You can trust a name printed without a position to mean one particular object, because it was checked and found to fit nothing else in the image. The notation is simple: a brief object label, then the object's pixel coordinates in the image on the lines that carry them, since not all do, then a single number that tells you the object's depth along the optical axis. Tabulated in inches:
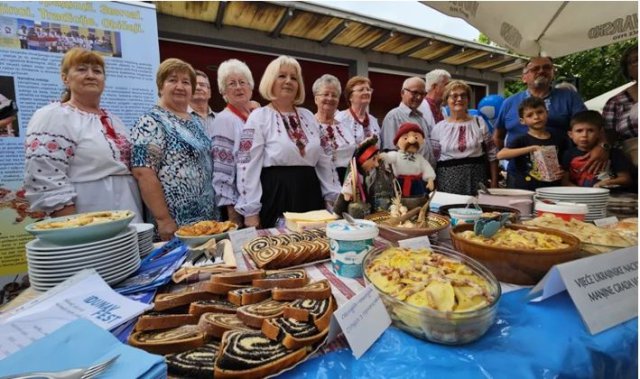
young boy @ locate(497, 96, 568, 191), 83.9
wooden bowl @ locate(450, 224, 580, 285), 32.4
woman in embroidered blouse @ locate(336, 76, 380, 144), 108.8
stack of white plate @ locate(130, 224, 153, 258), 46.6
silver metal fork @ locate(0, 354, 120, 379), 18.3
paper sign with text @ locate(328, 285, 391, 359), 23.8
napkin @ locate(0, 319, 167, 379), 19.5
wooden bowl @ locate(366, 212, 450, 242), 41.5
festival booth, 22.6
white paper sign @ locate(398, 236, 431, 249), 38.7
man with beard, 93.8
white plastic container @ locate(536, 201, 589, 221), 48.4
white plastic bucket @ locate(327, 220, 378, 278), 36.7
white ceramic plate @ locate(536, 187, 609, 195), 56.7
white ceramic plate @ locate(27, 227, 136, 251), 34.5
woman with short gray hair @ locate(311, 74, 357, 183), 99.3
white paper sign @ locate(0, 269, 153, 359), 24.8
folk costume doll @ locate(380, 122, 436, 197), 67.0
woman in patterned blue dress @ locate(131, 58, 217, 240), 64.7
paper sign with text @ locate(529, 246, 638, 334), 28.1
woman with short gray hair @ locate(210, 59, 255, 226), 78.7
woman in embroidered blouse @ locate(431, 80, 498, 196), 99.5
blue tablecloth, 22.4
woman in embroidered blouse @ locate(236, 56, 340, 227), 72.9
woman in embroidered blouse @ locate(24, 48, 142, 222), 58.4
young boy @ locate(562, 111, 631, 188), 75.9
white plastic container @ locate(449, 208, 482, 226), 46.5
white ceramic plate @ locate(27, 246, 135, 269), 34.8
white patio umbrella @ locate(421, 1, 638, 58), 81.4
